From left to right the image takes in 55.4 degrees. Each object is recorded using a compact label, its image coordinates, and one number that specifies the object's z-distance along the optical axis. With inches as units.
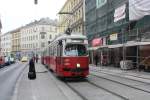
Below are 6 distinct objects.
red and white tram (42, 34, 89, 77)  346.2
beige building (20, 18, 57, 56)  2076.1
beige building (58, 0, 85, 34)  1003.2
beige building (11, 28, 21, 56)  2510.3
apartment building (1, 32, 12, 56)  2726.9
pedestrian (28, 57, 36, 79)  378.6
